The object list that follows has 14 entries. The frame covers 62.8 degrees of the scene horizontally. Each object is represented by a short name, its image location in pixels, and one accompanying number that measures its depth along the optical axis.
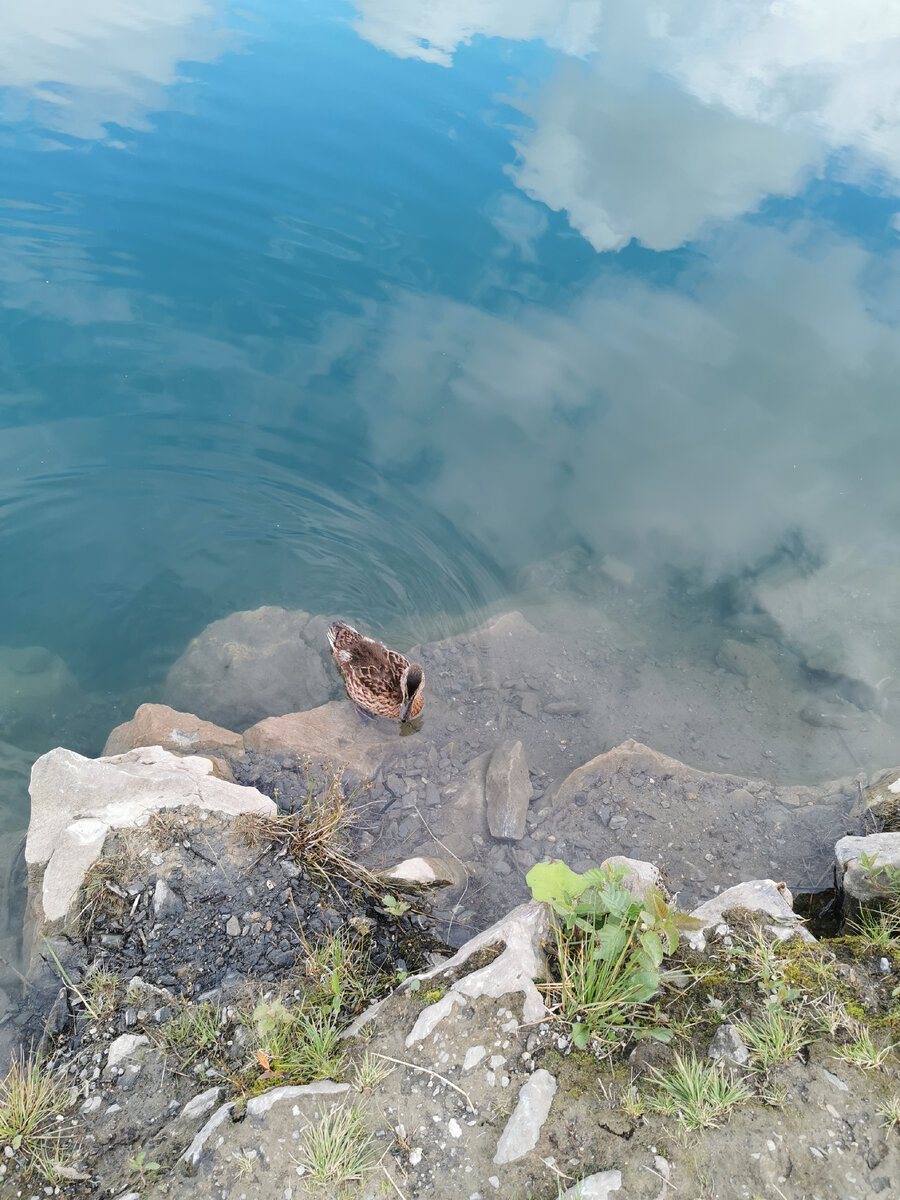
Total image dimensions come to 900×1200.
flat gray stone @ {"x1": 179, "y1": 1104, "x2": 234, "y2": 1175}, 2.43
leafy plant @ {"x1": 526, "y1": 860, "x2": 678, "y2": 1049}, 2.64
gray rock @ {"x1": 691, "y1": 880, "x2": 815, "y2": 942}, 3.07
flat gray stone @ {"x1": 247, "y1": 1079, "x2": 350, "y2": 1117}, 2.53
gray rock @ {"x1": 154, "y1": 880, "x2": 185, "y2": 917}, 3.45
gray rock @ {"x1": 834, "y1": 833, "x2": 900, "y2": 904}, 3.44
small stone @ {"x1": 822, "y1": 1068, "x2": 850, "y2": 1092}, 2.45
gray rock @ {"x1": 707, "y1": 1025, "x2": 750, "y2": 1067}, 2.54
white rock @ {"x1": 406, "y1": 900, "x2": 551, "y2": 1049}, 2.72
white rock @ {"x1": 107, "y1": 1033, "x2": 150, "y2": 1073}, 2.88
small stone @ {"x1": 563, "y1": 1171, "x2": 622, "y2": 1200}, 2.23
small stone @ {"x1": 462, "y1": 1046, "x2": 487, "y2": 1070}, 2.59
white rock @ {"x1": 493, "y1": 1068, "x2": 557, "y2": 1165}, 2.37
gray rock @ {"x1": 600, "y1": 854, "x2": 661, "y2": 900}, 3.20
